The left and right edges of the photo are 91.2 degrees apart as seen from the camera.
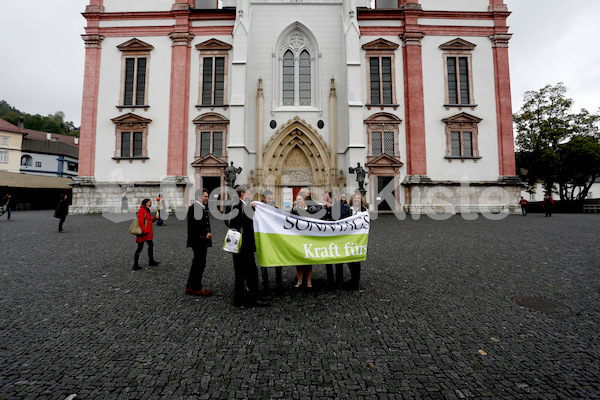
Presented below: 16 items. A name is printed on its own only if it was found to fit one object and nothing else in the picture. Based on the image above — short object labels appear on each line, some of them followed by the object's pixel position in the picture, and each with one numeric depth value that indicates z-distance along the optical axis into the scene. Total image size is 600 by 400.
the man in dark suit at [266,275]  5.21
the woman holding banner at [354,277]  5.29
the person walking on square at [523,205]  22.17
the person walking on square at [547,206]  22.23
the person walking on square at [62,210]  12.17
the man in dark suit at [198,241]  5.00
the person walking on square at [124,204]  22.08
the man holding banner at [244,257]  4.54
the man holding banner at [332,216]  5.52
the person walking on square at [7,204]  17.58
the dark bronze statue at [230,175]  19.81
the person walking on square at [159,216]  15.27
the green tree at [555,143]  28.67
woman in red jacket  6.86
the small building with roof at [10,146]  46.12
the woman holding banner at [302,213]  5.44
